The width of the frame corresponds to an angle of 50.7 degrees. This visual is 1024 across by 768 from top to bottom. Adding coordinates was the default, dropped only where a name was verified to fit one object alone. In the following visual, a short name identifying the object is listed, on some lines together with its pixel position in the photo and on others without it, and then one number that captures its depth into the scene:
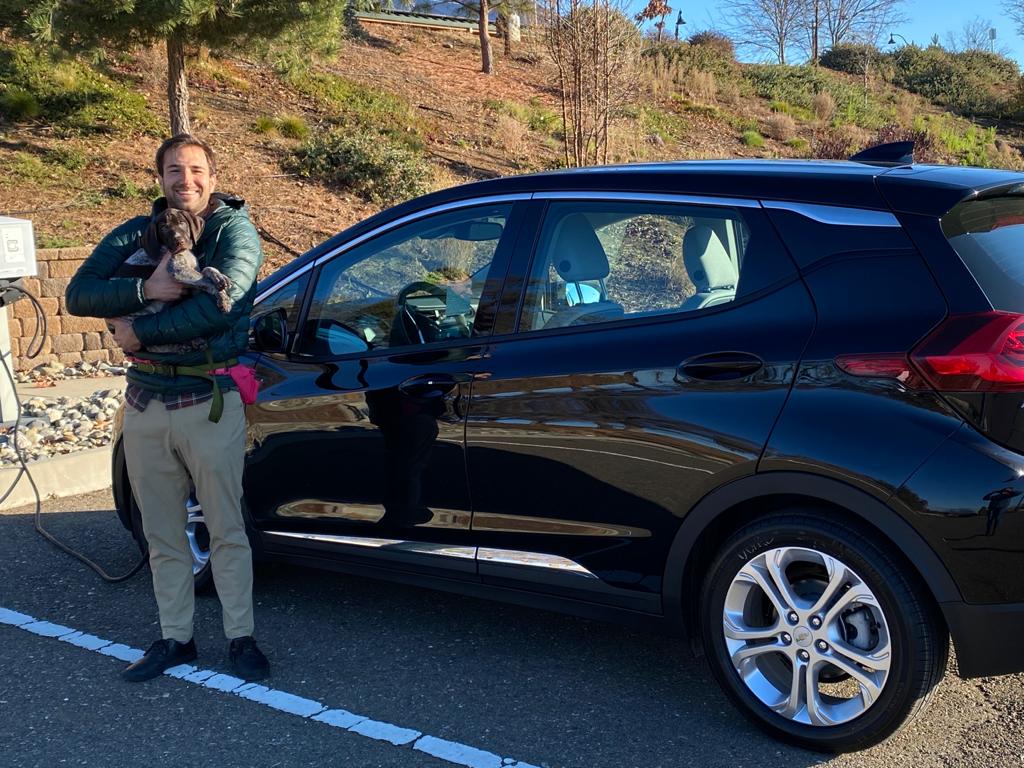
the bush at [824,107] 30.03
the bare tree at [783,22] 40.12
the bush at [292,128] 17.75
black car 2.95
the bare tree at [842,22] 39.94
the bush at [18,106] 15.64
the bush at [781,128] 26.91
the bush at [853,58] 38.69
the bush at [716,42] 37.69
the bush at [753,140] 25.33
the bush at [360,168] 16.30
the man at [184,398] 3.70
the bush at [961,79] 35.34
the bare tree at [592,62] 15.12
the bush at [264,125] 17.62
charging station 7.04
